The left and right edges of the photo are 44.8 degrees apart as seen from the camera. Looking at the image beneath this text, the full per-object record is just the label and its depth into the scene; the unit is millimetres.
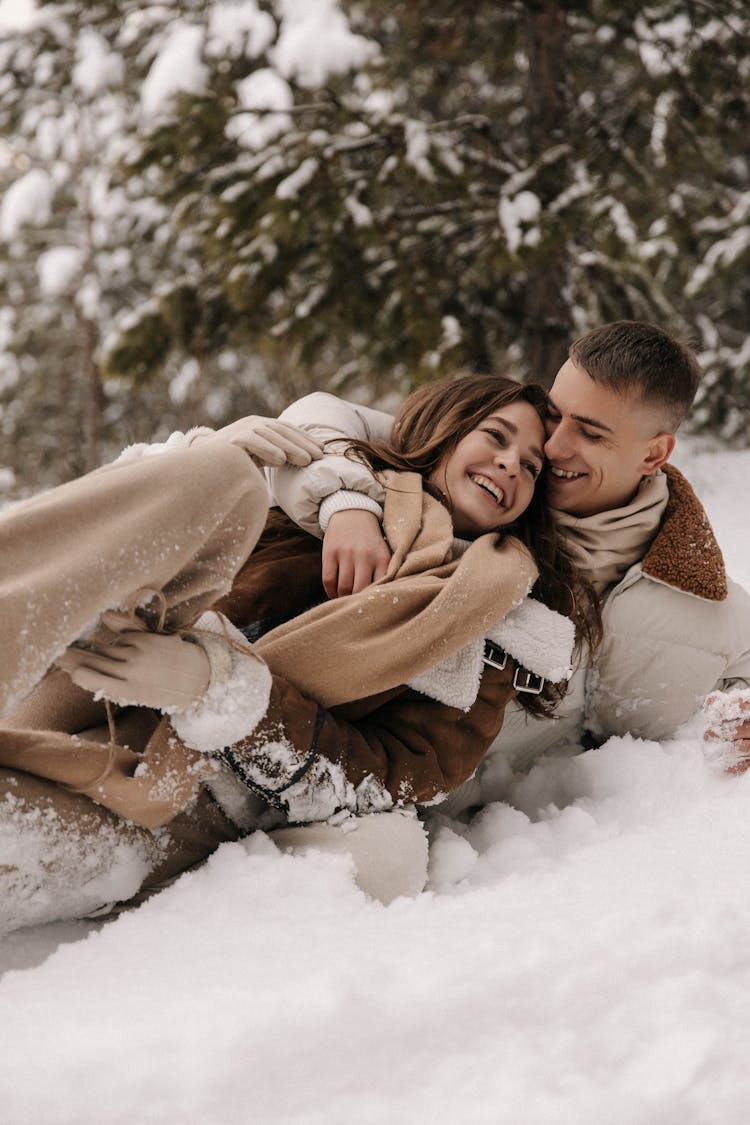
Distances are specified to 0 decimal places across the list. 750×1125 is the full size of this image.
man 2408
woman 1671
